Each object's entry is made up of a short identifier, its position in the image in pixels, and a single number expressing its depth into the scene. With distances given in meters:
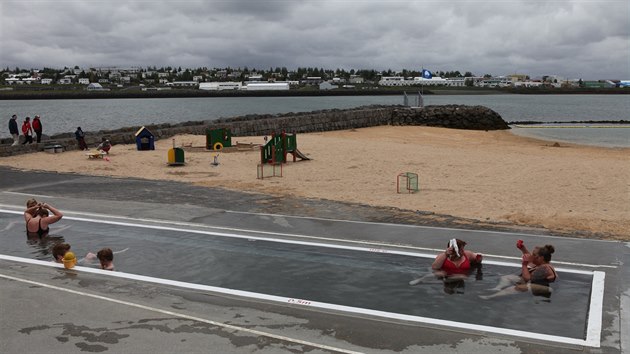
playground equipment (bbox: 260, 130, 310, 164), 23.33
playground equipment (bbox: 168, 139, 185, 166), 24.05
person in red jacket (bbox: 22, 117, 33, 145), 28.80
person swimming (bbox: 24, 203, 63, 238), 12.48
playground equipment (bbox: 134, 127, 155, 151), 29.48
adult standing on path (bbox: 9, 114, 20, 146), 28.45
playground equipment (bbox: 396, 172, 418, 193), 18.06
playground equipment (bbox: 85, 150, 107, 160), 25.35
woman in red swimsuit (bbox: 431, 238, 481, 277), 9.70
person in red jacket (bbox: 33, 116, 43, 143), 30.19
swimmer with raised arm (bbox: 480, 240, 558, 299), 8.99
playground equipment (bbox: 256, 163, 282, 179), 21.27
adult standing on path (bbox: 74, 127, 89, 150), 28.72
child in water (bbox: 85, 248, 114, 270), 9.86
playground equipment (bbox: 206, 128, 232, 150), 29.55
